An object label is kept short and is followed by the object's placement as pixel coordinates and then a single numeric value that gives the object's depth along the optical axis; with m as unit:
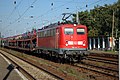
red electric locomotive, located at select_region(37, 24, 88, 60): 20.73
